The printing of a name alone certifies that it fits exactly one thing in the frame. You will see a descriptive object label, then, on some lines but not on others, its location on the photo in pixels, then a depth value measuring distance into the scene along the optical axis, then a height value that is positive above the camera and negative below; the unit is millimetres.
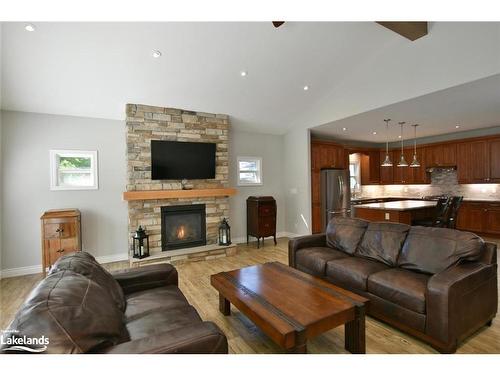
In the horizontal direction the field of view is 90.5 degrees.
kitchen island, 4754 -608
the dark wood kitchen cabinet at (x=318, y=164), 6250 +505
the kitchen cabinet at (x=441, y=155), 6561 +707
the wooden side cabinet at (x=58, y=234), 3619 -674
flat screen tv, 4469 +500
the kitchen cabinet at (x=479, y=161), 5867 +465
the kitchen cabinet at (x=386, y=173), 7944 +287
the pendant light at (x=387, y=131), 5225 +1301
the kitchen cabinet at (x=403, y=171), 7529 +324
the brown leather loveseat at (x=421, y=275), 1914 -899
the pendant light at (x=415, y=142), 5601 +1176
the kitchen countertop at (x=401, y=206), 4654 -492
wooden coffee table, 1620 -921
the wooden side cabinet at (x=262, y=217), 5473 -716
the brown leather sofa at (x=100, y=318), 1085 -693
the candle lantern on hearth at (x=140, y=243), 4180 -951
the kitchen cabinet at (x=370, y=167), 8047 +501
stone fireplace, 4309 +221
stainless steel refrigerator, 6160 -266
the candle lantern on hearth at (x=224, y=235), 4914 -979
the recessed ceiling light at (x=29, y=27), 2680 +1780
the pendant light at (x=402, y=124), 5300 +1296
